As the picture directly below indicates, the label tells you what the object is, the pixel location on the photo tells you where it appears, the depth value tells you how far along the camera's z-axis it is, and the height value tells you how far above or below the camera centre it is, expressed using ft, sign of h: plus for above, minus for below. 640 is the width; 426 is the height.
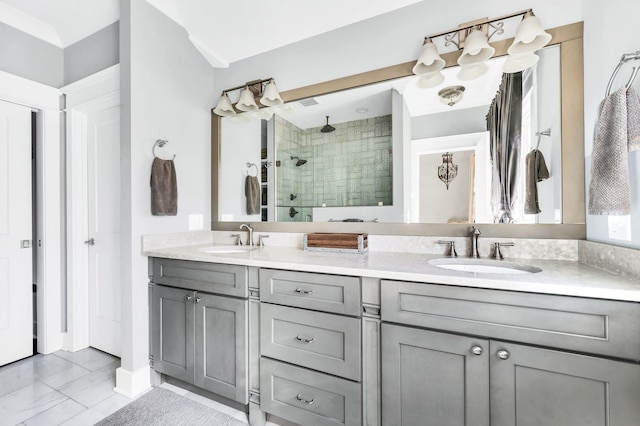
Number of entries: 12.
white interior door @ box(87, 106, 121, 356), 7.38 -0.34
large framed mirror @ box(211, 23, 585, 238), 4.87 +1.28
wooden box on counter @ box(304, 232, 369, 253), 5.81 -0.64
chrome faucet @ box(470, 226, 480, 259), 5.11 -0.55
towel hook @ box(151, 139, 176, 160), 6.50 +1.67
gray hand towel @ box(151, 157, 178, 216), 6.36 +0.61
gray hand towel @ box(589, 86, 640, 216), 3.27 +0.76
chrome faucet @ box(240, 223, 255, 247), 7.48 -0.52
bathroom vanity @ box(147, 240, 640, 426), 3.06 -1.77
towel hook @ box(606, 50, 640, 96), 3.25 +1.84
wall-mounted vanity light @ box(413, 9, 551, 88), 4.69 +2.95
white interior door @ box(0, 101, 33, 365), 6.90 -0.49
